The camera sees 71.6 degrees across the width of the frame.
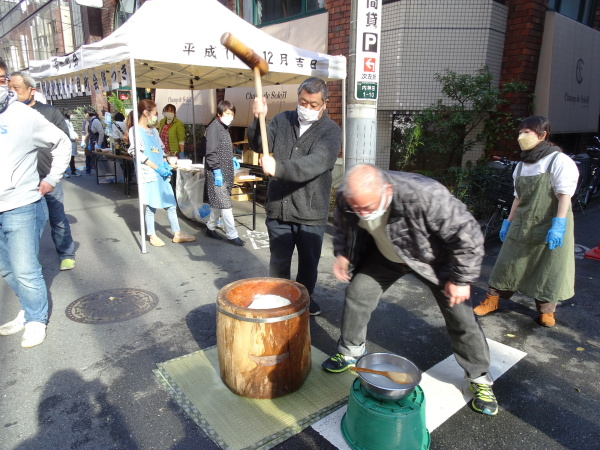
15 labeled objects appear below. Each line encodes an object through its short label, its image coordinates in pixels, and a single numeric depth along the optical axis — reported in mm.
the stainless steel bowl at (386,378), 2113
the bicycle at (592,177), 8453
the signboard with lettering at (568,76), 7531
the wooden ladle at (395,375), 2203
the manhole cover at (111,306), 3809
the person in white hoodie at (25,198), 2980
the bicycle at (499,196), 5773
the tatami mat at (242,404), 2404
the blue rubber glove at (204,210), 6729
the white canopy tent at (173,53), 5066
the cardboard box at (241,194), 8914
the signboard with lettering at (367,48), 5129
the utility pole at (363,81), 5156
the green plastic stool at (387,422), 2127
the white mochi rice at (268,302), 2699
